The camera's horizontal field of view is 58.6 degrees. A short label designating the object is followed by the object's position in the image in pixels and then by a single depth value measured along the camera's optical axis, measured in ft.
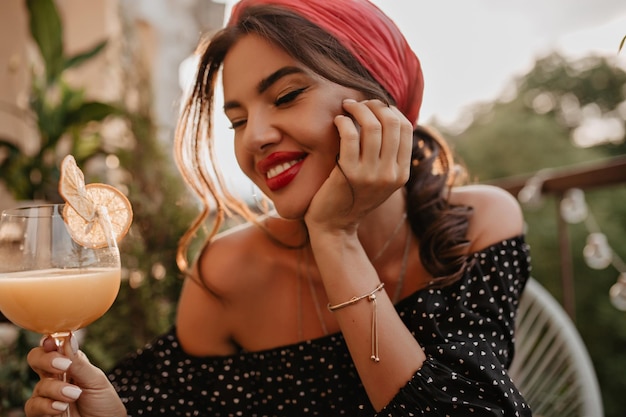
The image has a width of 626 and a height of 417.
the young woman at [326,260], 3.45
